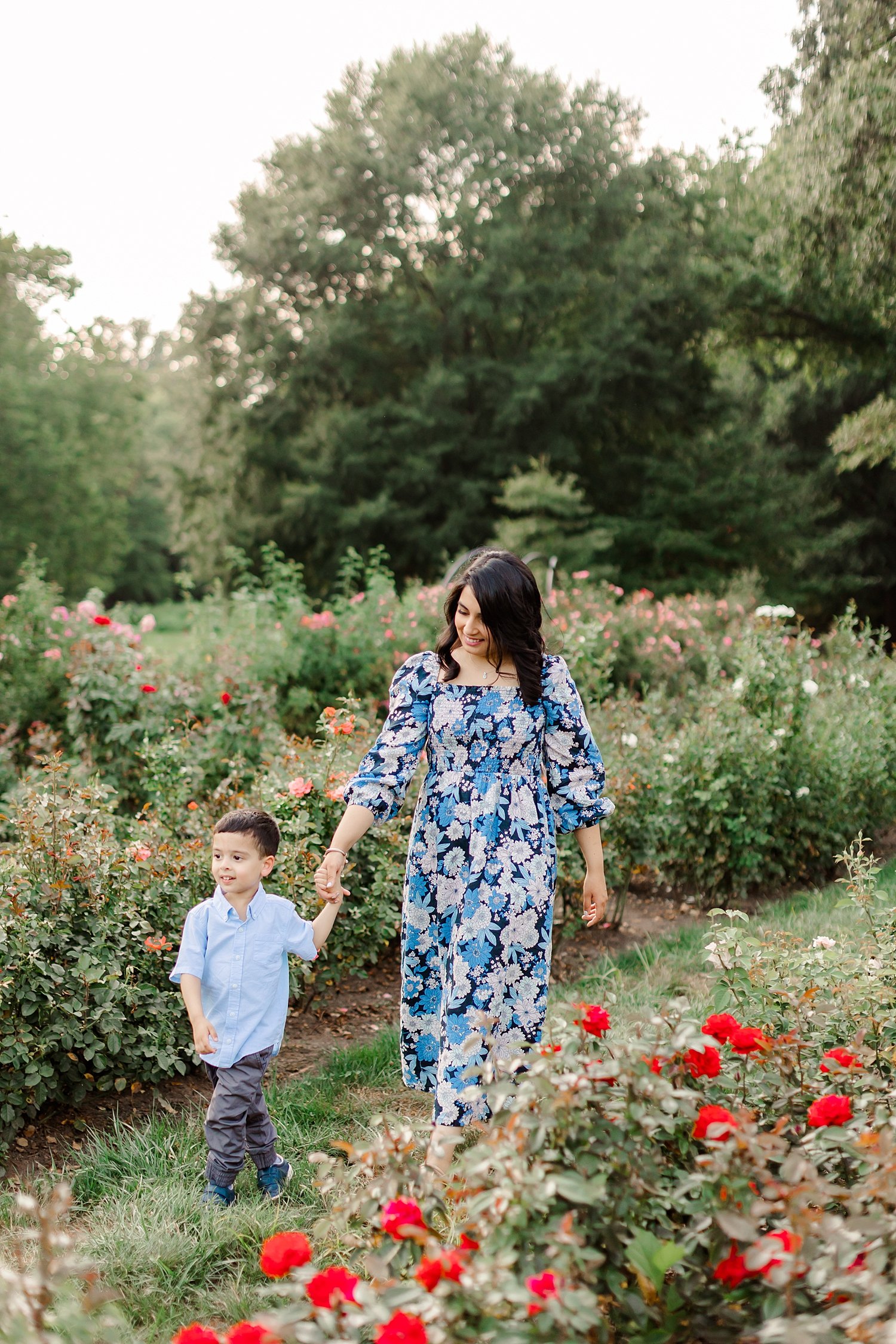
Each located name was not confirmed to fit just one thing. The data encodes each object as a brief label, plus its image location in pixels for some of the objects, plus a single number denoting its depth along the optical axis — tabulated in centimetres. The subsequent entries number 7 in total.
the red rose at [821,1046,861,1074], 200
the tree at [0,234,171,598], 2061
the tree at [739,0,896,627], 1039
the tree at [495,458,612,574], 1644
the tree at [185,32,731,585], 1966
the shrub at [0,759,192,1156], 288
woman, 258
